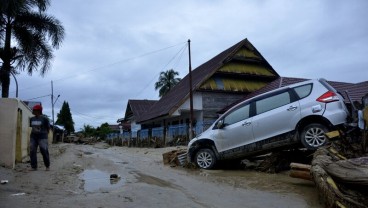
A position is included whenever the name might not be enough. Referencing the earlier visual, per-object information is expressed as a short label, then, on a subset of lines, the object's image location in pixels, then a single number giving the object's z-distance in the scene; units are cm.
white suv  820
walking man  901
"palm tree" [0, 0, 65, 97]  2066
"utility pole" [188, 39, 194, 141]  2199
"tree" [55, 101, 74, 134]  7938
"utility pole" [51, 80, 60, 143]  5628
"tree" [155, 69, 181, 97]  5750
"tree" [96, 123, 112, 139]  6912
